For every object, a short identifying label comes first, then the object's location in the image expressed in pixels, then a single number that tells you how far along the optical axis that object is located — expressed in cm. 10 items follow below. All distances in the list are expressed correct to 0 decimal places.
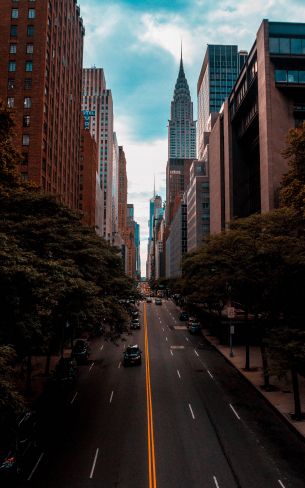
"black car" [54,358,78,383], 2440
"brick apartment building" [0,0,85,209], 5916
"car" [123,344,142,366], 3177
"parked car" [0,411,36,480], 1250
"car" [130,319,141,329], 5562
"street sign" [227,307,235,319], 3759
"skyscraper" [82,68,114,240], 18766
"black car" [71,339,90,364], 3300
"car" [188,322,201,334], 5106
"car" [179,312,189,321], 6769
